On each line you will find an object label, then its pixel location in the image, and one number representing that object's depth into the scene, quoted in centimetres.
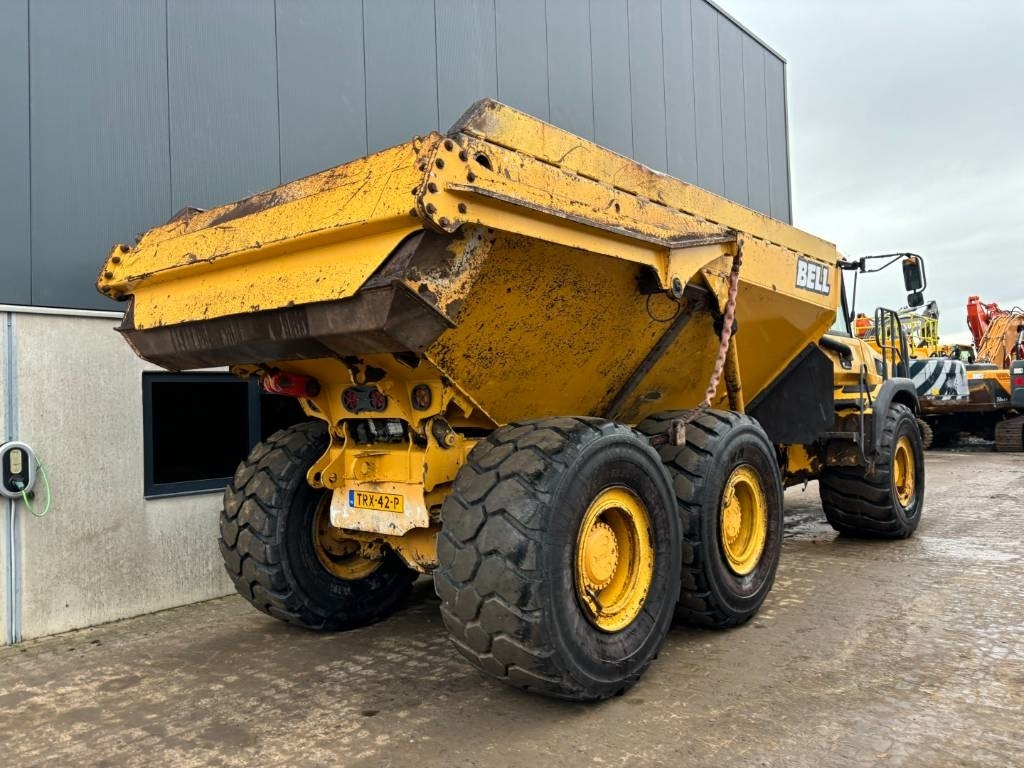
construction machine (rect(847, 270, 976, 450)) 751
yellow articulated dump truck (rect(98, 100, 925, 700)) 307
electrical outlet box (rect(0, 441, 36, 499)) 464
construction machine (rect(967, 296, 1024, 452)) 1545
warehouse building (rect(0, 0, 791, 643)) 482
